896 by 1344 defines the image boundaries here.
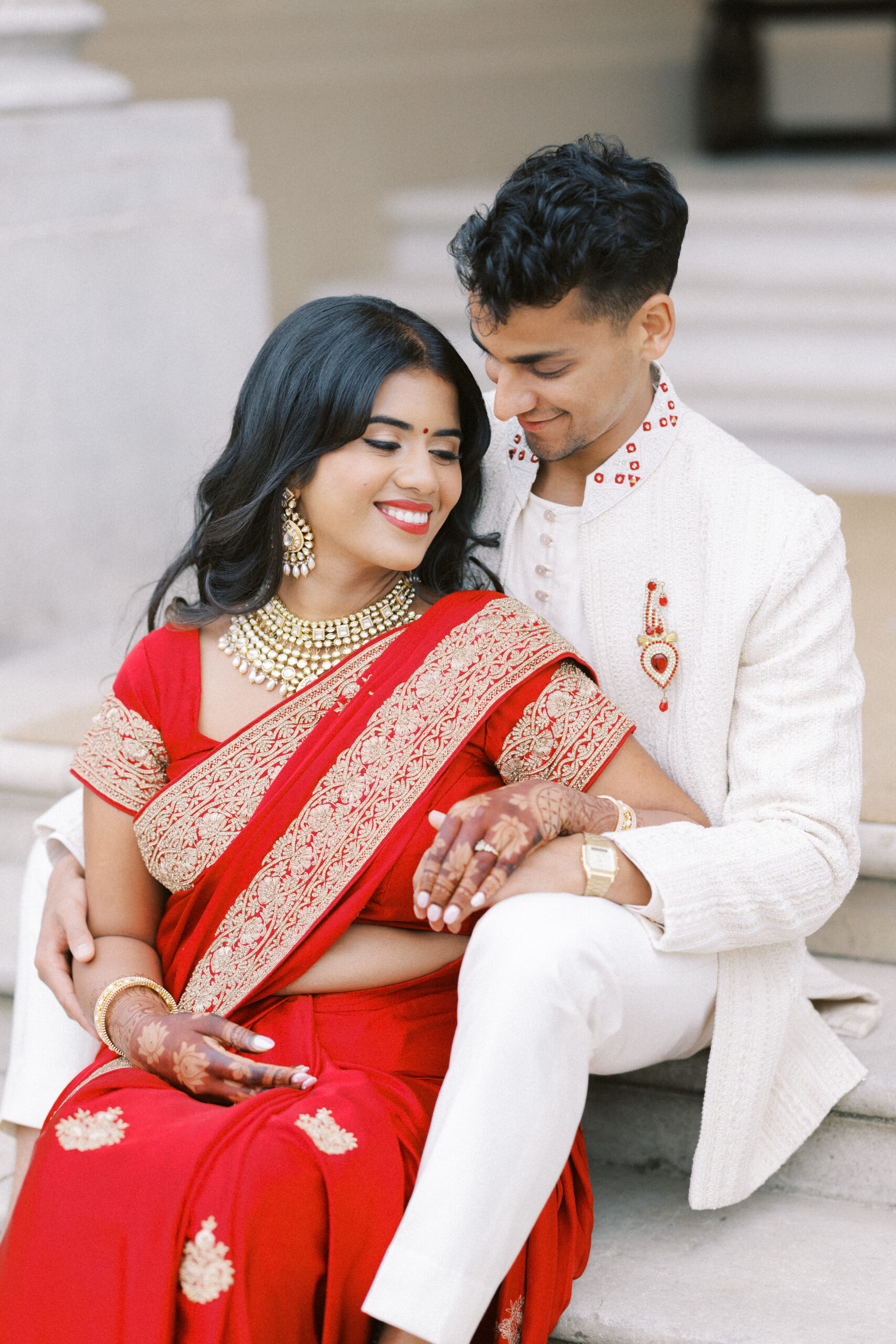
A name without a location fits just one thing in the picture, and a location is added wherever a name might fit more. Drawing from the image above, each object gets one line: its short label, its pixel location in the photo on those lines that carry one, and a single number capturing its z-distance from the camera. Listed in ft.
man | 7.80
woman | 7.81
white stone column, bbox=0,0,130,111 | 11.62
